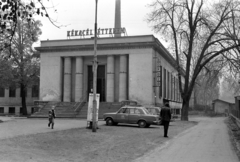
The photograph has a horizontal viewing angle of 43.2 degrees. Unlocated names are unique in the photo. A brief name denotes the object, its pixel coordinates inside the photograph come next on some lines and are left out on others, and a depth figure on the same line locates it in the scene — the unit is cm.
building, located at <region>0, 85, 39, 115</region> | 5216
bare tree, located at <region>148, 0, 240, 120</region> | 3319
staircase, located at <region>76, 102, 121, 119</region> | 3592
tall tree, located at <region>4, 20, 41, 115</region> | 4241
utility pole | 1861
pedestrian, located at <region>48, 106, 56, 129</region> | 1964
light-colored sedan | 2325
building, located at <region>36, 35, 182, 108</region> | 3919
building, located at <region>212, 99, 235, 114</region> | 7231
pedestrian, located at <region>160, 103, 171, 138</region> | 1656
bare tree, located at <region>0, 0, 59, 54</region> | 667
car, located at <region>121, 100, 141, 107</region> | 3778
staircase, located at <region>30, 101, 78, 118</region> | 3591
